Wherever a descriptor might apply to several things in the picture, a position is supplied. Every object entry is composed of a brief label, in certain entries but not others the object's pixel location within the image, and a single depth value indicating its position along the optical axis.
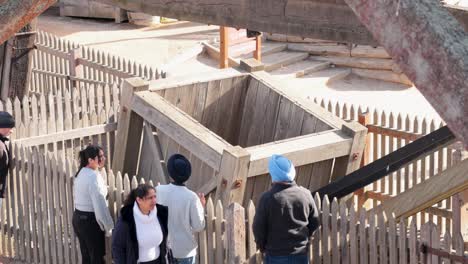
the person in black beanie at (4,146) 9.13
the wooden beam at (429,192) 7.96
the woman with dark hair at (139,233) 7.34
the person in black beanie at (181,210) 7.59
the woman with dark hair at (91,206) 8.24
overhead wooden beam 5.83
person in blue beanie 7.41
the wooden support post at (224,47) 17.45
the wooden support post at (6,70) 13.57
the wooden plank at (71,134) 10.23
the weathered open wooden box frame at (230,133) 8.70
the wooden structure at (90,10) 22.91
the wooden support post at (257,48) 17.80
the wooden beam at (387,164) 8.63
